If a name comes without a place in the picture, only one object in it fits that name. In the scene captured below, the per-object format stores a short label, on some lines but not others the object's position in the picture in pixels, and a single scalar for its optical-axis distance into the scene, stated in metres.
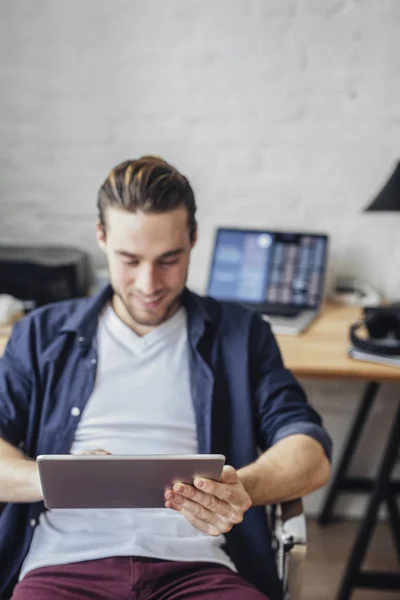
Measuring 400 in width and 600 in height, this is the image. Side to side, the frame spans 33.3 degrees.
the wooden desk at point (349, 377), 1.67
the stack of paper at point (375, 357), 1.70
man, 1.21
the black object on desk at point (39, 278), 2.02
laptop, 2.11
